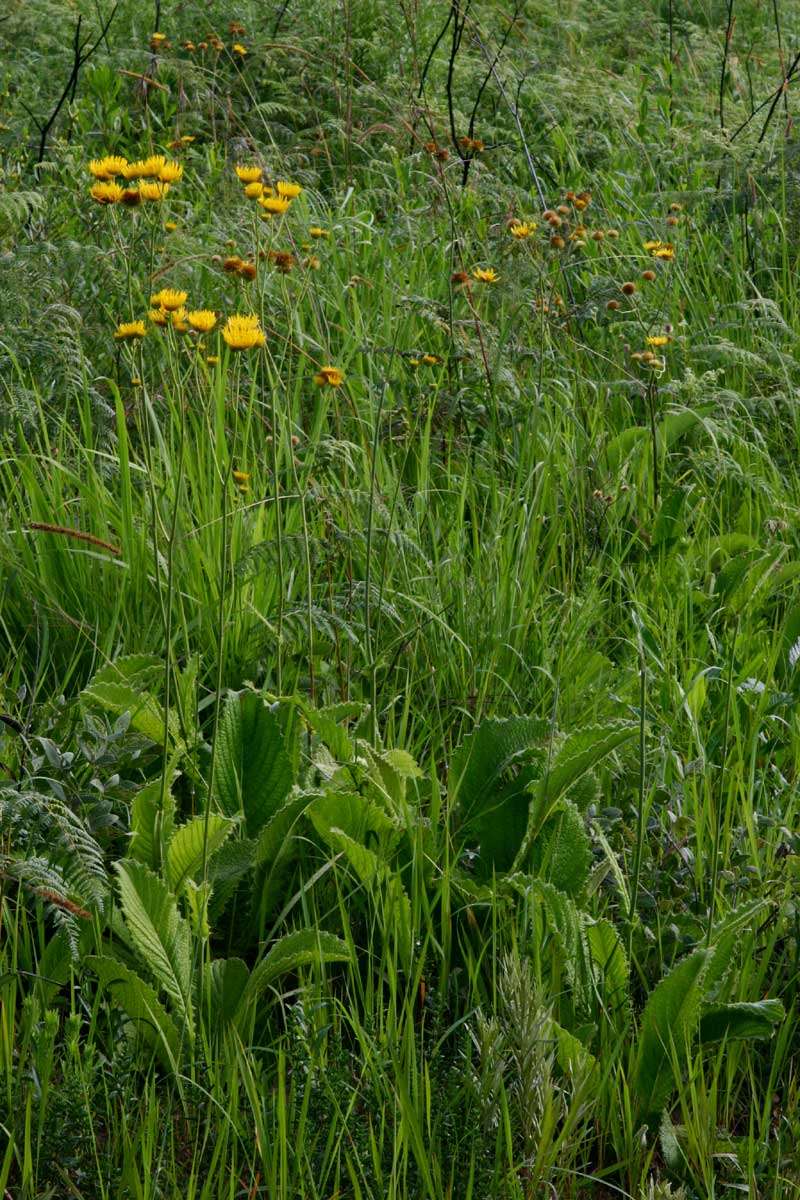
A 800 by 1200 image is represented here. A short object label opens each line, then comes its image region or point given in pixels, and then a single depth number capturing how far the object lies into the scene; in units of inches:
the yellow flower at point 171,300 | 203.7
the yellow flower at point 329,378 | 213.9
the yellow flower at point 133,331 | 196.9
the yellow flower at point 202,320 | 206.1
